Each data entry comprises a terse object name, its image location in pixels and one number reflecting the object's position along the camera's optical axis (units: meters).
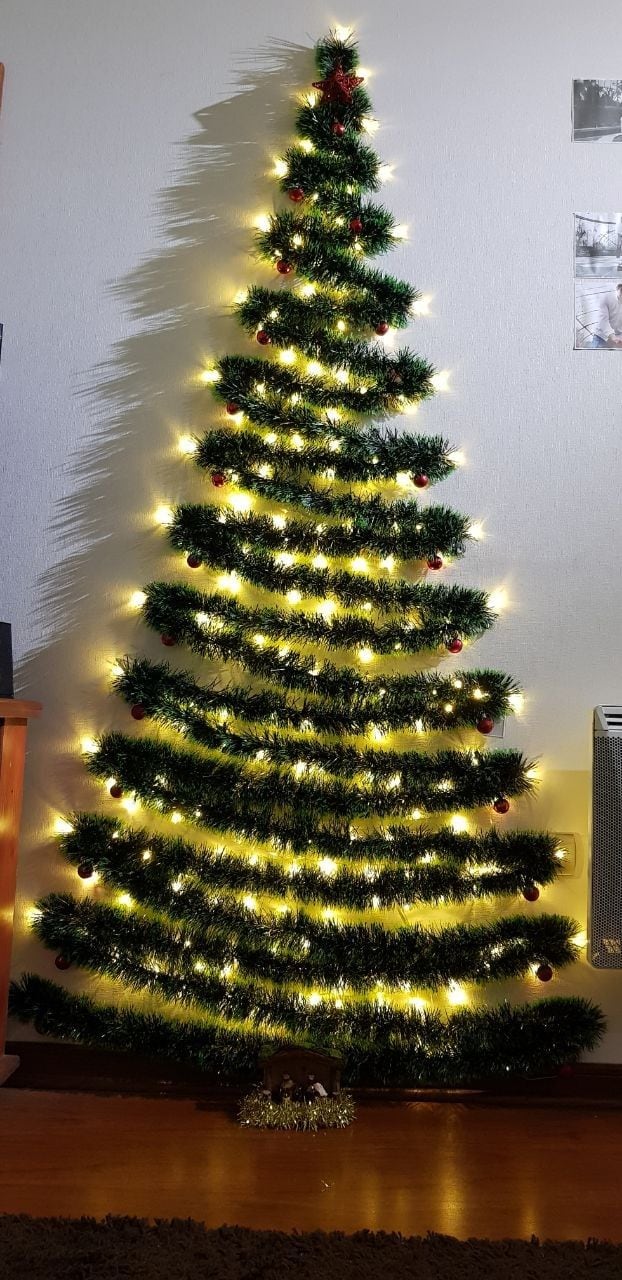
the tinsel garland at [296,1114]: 2.02
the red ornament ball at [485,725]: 2.26
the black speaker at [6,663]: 2.20
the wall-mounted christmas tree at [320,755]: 2.22
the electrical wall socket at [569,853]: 2.28
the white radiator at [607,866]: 2.07
